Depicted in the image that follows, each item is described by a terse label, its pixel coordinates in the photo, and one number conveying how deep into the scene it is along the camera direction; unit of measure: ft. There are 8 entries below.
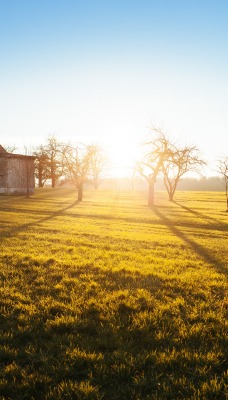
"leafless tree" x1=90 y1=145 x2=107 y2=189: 259.02
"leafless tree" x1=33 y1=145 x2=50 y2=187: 214.07
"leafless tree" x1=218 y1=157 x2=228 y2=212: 112.88
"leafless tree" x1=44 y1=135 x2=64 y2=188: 215.59
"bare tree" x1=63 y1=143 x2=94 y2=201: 129.70
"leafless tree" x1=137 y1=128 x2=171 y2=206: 113.60
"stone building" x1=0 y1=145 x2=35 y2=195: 157.84
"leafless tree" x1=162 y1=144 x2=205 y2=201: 109.09
